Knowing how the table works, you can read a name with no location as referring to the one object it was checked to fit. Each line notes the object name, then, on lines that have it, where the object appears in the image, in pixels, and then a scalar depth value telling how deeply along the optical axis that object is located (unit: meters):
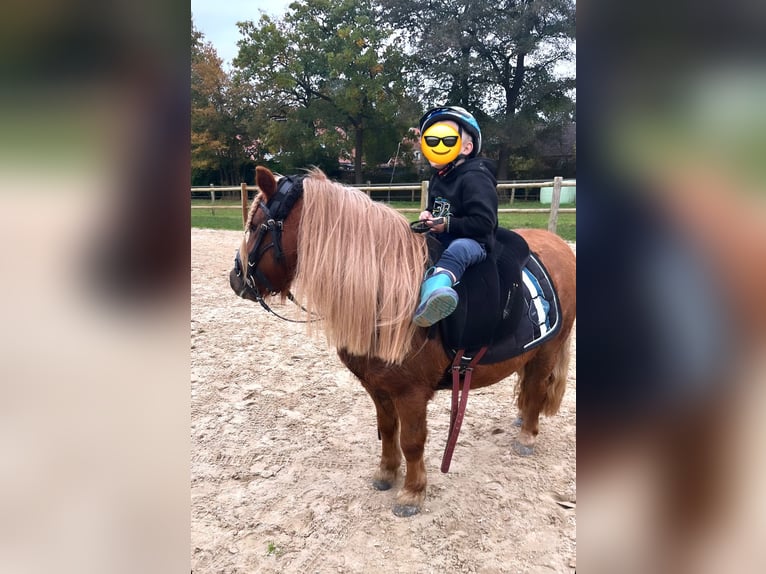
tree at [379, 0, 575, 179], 22.50
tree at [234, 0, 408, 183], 27.12
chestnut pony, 2.22
